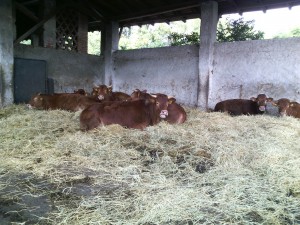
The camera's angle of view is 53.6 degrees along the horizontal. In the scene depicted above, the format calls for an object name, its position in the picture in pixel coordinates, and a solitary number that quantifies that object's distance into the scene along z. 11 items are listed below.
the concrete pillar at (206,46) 9.55
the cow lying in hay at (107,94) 8.34
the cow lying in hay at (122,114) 5.54
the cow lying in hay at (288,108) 7.49
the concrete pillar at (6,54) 9.21
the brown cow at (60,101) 7.97
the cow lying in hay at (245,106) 7.93
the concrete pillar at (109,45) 13.01
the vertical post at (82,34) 12.80
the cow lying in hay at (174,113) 6.60
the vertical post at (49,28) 11.27
